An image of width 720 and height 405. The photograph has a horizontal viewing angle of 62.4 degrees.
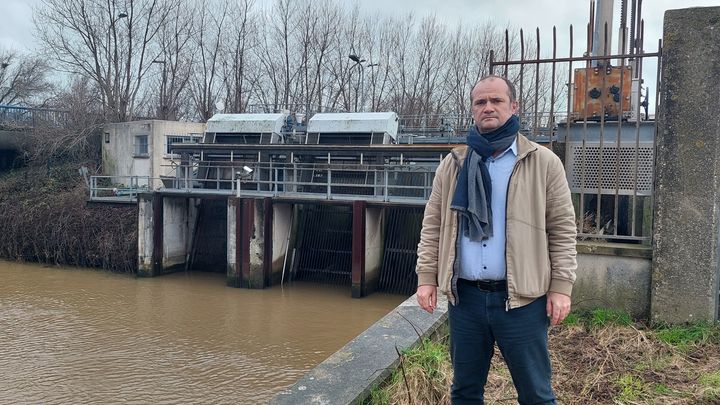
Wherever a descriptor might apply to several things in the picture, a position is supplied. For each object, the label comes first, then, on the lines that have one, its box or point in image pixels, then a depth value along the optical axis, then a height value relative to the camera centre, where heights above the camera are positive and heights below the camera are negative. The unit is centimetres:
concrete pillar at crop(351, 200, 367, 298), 1408 -178
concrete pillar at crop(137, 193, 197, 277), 1670 -175
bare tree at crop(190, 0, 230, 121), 3362 +529
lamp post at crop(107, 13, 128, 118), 3067 +667
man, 234 -27
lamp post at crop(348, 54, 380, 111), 3244 +527
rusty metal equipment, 586 +91
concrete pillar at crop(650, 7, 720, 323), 423 +6
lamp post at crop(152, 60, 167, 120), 3279 +475
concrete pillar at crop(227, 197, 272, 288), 1499 -174
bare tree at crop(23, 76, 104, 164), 2530 +163
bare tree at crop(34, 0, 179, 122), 3058 +628
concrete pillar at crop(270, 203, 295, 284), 1540 -171
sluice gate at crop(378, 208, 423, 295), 1476 -187
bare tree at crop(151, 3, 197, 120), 3291 +589
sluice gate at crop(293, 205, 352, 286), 1619 -187
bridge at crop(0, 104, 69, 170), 2625 +225
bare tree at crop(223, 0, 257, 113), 3309 +572
